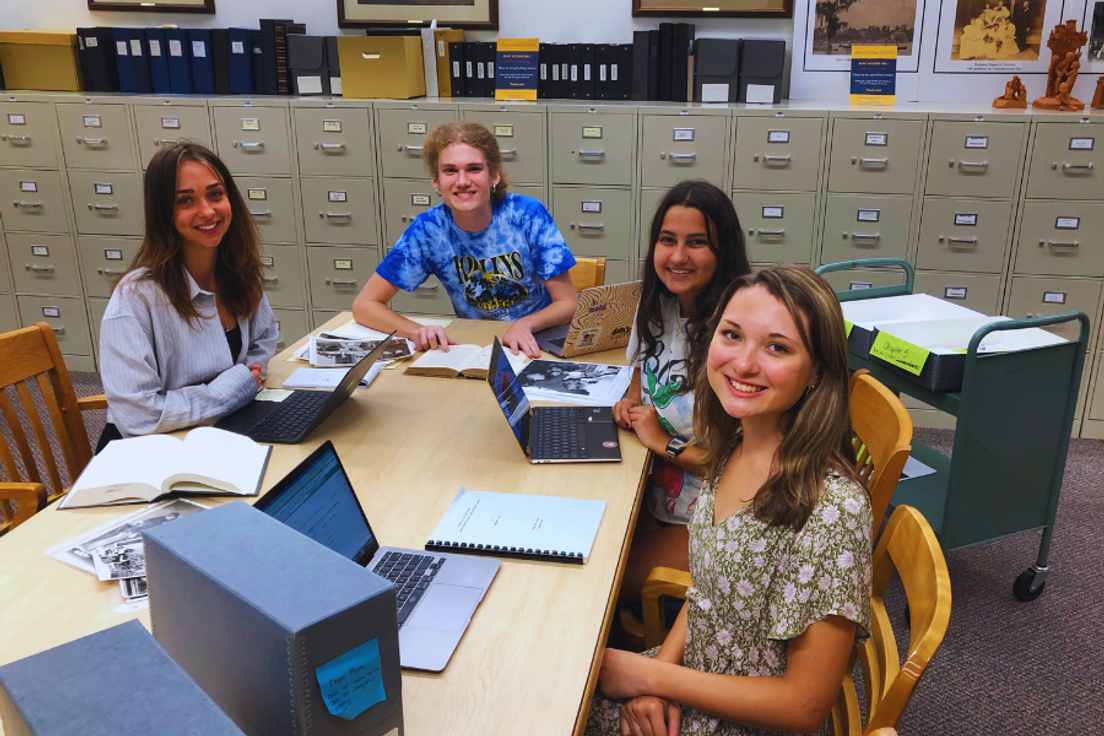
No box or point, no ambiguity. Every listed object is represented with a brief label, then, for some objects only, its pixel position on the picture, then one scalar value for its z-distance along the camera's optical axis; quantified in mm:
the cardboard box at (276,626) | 701
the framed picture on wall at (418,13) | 4074
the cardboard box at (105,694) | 610
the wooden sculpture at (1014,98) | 3607
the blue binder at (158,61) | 4043
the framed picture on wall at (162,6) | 4258
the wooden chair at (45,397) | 1953
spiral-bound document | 1326
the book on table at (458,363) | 2147
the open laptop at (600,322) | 2219
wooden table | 1018
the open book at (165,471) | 1475
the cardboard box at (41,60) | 4062
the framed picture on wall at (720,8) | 3824
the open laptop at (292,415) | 1775
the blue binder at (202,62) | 4023
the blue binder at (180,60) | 4035
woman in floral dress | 1088
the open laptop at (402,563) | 1087
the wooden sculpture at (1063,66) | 3473
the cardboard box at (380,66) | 3754
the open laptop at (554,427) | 1651
